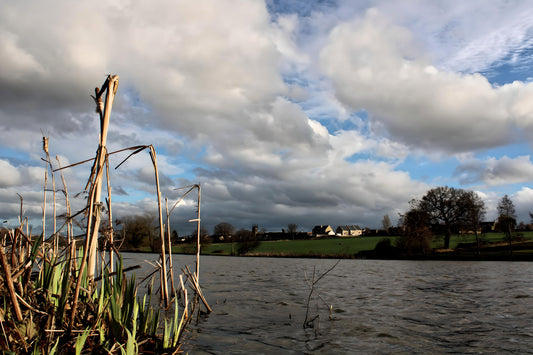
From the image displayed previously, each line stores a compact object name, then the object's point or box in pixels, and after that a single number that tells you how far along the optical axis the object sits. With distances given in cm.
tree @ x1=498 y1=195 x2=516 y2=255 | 7300
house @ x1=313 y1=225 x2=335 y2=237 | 18750
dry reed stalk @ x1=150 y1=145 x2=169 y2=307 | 433
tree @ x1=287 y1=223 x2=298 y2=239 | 14250
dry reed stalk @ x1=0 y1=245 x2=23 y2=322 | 273
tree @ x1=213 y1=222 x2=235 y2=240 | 11650
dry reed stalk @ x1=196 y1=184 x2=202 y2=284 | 788
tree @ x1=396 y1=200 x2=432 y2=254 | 6516
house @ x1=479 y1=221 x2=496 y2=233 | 6814
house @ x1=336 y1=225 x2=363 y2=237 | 18900
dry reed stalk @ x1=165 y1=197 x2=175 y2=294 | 664
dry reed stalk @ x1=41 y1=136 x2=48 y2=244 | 450
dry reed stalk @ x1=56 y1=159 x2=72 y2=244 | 496
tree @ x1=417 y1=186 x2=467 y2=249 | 6675
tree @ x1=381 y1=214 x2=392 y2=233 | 12449
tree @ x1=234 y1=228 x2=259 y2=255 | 9106
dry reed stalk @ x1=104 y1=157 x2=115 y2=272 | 494
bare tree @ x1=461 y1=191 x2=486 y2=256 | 6456
